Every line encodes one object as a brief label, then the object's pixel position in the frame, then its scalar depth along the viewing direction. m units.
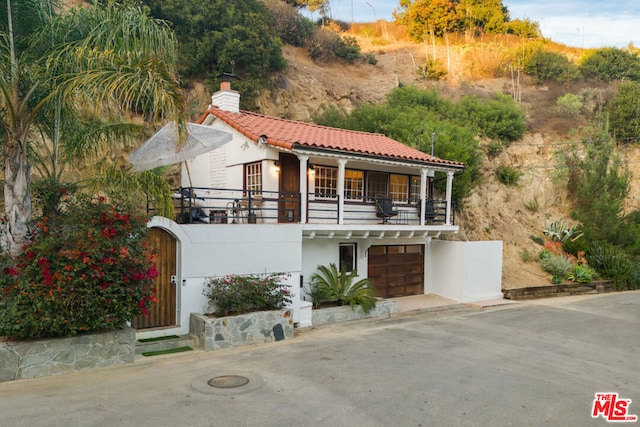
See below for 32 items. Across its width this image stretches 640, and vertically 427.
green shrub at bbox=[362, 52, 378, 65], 37.88
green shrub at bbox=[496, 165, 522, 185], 26.03
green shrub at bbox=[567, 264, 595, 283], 19.67
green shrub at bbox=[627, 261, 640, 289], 21.23
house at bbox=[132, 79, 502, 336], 10.99
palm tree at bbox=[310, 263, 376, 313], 13.28
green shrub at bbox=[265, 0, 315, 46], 32.06
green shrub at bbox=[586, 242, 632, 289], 20.72
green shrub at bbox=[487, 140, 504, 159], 27.38
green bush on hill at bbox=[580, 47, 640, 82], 38.94
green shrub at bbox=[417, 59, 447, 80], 39.25
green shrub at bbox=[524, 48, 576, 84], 39.31
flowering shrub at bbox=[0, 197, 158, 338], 7.71
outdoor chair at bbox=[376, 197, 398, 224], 15.79
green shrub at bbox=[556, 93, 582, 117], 32.75
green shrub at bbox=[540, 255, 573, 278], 19.94
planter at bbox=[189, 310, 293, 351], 9.90
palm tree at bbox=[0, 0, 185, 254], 7.99
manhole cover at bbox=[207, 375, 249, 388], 7.55
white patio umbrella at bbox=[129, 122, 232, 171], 11.44
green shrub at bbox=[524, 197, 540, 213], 26.27
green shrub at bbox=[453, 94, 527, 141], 27.67
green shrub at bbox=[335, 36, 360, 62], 35.81
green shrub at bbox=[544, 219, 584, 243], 22.67
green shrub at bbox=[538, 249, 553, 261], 20.86
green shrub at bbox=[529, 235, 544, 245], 23.12
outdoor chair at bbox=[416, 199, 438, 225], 16.72
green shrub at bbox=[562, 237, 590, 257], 21.66
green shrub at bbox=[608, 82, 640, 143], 30.23
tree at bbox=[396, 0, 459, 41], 45.81
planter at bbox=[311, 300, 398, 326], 12.60
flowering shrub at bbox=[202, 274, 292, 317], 10.57
